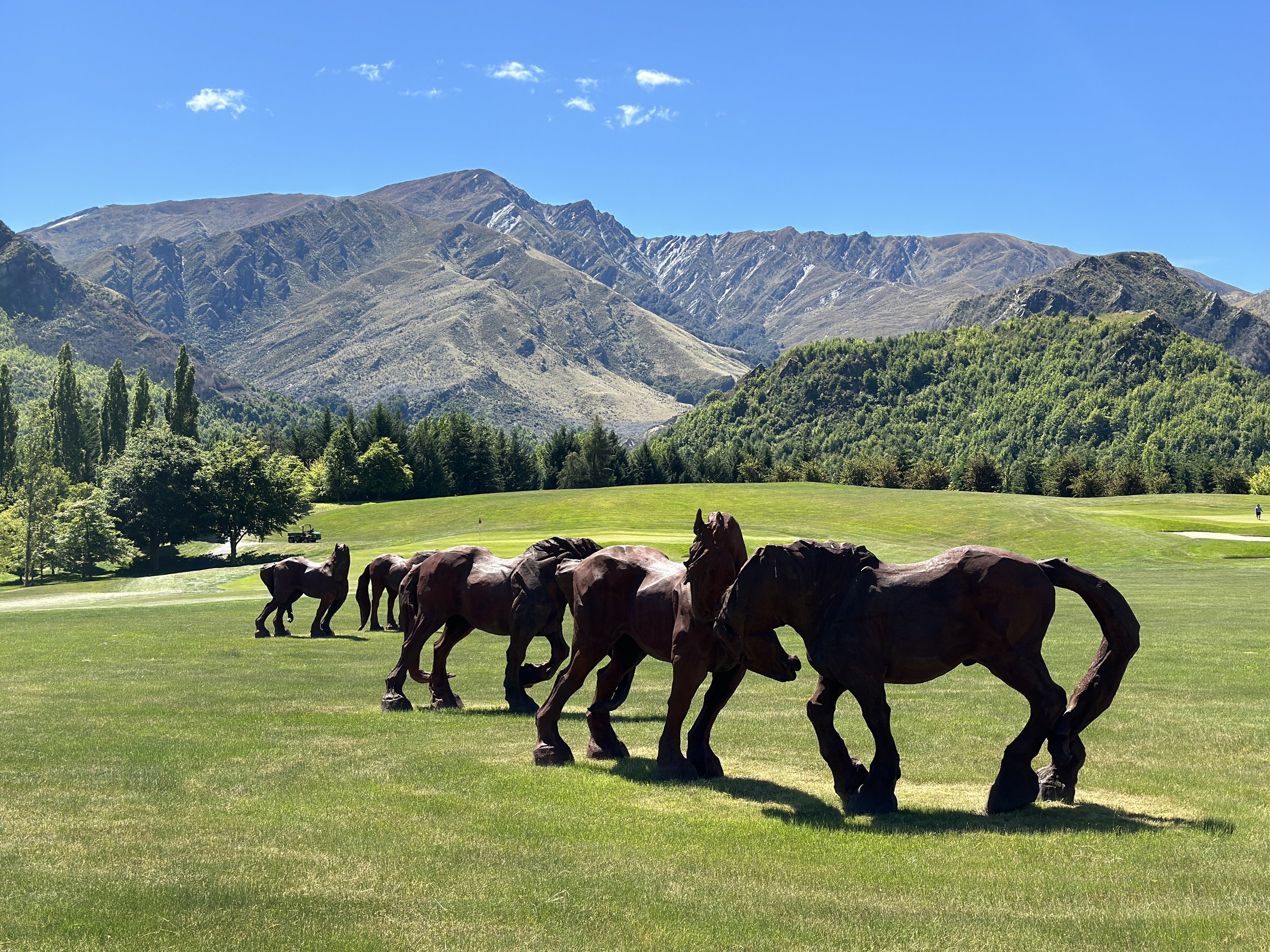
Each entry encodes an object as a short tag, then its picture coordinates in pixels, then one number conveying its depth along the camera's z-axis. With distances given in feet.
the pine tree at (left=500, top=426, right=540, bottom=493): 439.22
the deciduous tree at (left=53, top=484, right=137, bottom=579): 232.73
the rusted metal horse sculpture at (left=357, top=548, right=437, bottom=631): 103.04
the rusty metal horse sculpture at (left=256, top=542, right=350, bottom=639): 107.65
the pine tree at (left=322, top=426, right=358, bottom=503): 388.37
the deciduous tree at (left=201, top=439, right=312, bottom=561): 255.50
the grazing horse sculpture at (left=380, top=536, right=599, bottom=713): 56.85
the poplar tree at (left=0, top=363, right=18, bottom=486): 327.88
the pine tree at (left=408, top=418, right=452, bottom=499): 418.92
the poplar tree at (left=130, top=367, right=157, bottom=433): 357.20
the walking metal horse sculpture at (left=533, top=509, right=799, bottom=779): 38.50
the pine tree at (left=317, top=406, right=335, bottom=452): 453.99
